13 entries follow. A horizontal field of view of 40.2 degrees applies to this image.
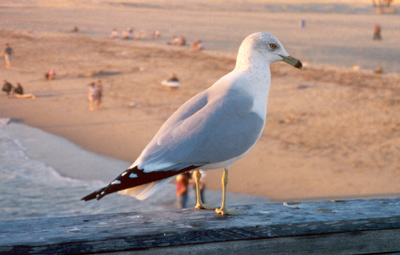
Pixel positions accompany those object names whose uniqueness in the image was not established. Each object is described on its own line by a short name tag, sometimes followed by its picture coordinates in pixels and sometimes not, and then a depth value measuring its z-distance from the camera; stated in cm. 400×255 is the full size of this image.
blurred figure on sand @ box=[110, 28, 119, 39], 3475
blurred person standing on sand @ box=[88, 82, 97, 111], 1647
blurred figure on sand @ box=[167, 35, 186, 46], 3164
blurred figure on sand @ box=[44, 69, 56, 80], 2112
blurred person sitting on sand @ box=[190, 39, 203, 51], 2941
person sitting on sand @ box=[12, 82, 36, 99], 1784
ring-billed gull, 241
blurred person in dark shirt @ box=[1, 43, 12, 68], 2292
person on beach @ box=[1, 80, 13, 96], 1767
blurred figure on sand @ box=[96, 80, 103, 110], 1662
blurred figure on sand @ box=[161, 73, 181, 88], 1983
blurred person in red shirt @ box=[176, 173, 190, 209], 872
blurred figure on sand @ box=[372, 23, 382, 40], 3550
